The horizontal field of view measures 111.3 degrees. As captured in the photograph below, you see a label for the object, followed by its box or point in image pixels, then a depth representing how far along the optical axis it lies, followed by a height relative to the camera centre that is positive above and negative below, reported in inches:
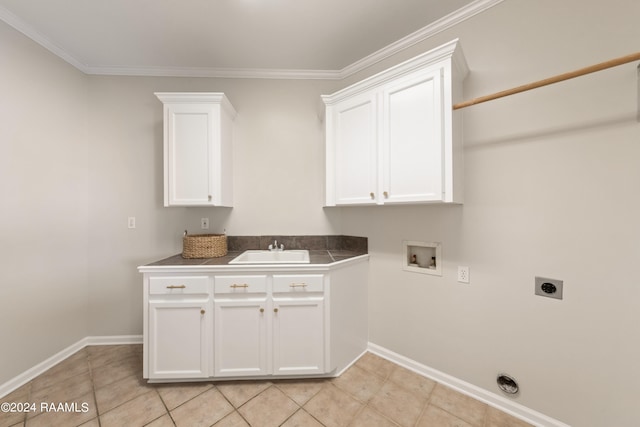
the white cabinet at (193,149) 71.2 +21.3
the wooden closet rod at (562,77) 36.4 +25.6
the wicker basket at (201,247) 72.1 -11.1
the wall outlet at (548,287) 47.9 -16.6
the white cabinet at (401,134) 53.5 +22.2
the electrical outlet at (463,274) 59.3 -16.5
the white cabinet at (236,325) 61.1 -31.5
